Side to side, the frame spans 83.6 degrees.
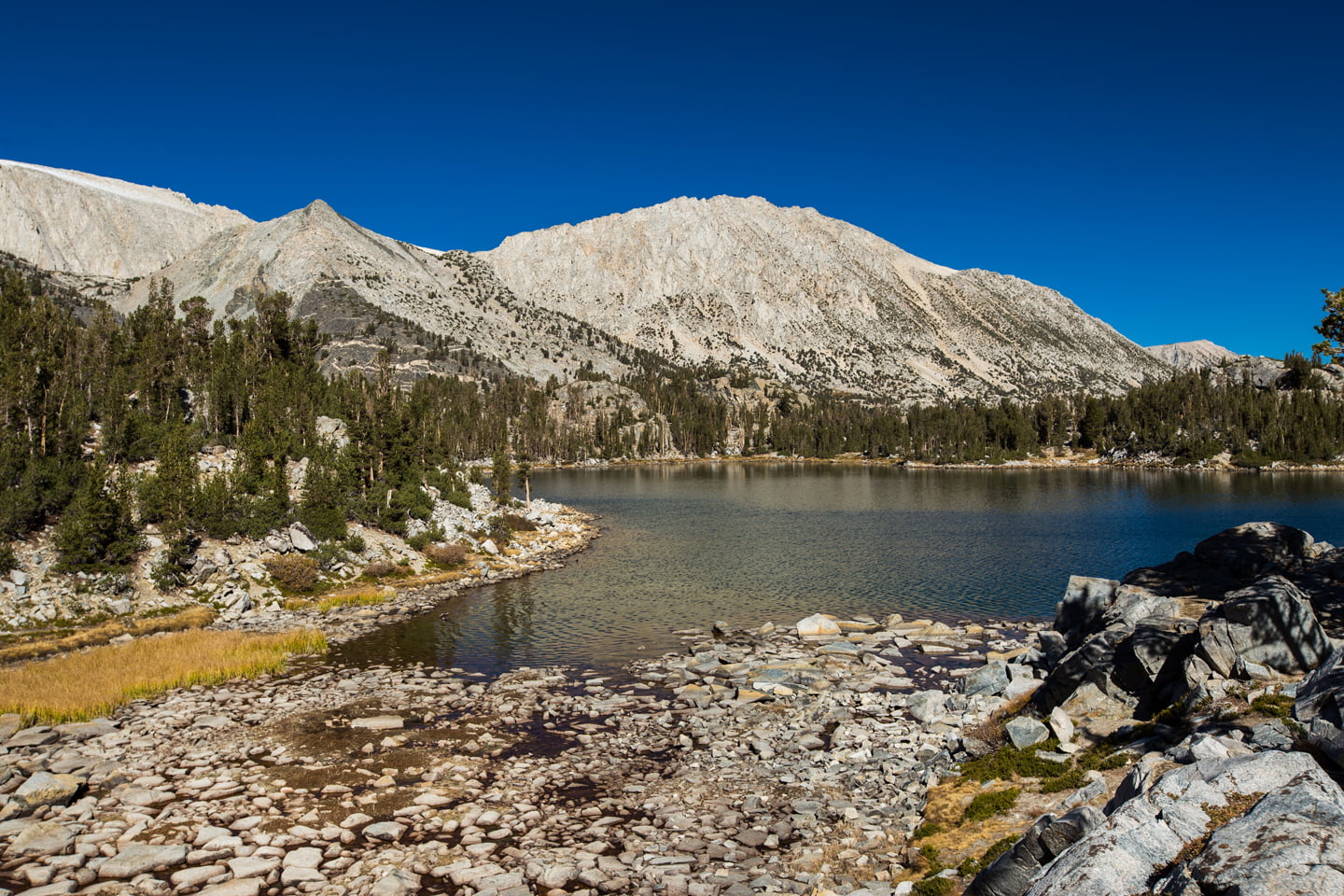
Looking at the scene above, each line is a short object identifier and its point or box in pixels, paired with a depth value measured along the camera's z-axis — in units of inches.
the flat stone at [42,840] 581.6
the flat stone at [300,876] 551.2
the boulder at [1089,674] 741.3
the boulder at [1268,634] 641.0
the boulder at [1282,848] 292.2
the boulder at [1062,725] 669.3
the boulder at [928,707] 902.4
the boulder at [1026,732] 694.5
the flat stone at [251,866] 559.8
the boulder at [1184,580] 1067.3
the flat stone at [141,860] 558.9
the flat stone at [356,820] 638.4
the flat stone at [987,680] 960.3
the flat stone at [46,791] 647.8
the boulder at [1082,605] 1068.5
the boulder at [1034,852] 420.8
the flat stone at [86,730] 831.1
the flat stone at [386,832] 619.8
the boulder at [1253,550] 1144.2
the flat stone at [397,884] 540.1
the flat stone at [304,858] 572.7
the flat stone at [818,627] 1395.2
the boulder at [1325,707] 418.6
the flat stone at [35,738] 794.8
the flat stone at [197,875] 546.6
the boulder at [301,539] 1807.3
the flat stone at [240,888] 535.5
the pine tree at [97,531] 1425.9
